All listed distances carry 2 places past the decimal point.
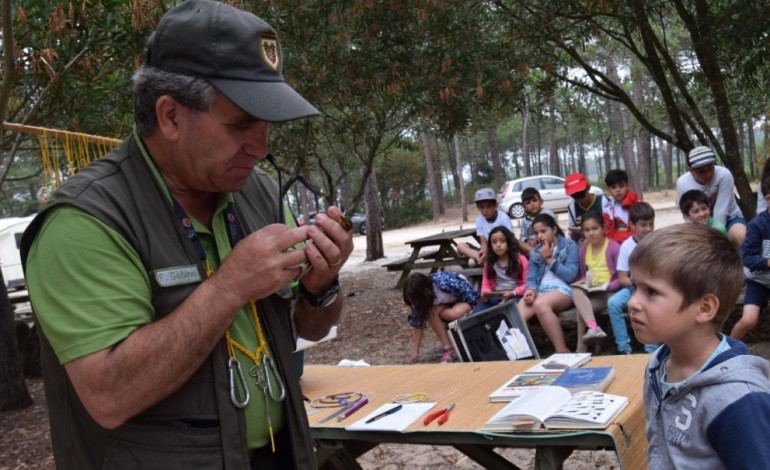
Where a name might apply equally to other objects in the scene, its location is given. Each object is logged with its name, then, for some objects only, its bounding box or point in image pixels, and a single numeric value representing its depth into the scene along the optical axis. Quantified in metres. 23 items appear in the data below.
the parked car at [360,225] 31.20
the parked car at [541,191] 24.95
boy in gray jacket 1.77
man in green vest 1.23
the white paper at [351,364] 3.91
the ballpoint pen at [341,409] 2.95
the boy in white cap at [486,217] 7.77
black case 5.31
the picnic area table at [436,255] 10.69
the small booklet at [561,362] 3.11
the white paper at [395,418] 2.66
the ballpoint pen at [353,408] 2.93
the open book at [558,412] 2.33
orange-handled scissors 2.63
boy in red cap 6.63
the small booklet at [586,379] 2.71
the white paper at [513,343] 5.37
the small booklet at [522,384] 2.79
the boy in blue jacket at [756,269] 4.94
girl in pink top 6.46
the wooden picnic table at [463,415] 2.35
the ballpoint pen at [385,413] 2.80
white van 20.27
